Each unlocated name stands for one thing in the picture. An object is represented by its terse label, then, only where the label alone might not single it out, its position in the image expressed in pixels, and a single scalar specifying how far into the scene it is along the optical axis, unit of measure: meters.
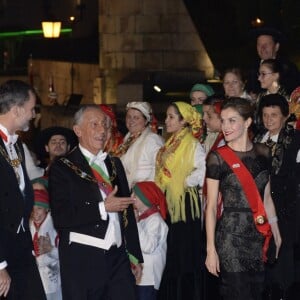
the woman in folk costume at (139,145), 7.54
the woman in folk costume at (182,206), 7.17
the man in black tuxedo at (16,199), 5.46
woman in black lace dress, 5.90
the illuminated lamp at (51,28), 15.81
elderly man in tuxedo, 5.74
